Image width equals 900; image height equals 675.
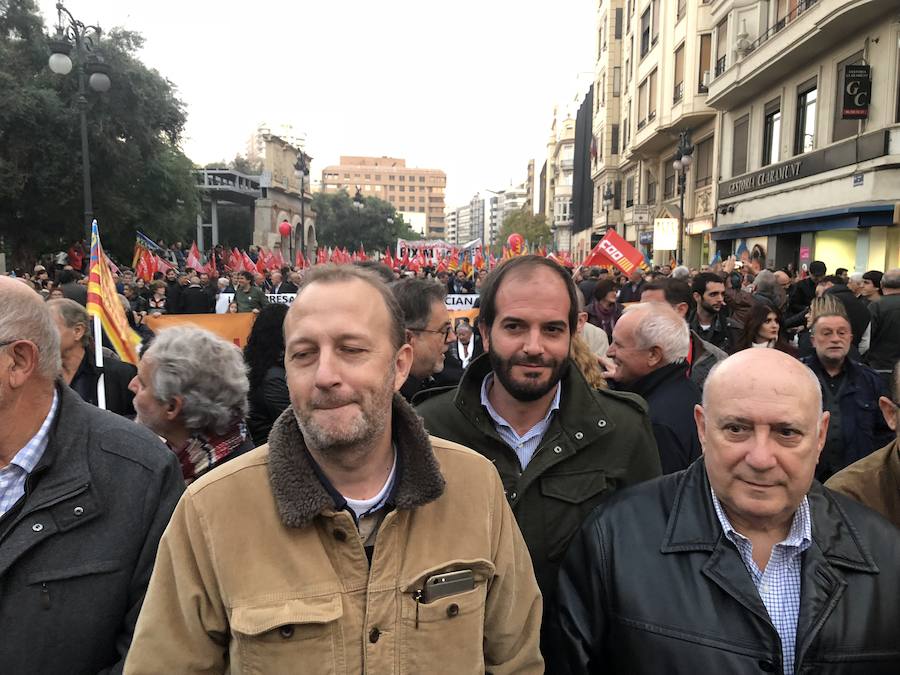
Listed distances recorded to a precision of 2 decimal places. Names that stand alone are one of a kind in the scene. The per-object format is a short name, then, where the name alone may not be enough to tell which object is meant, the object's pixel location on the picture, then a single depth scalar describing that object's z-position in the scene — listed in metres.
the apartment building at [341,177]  194.38
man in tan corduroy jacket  1.61
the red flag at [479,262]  24.27
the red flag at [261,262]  18.67
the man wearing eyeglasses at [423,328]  4.03
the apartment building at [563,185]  79.62
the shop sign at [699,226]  27.72
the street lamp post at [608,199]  37.78
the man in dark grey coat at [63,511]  1.85
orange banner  8.06
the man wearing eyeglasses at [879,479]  2.29
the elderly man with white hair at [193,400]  2.73
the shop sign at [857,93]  15.78
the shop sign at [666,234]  15.44
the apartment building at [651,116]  28.36
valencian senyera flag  4.49
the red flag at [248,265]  16.74
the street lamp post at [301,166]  27.33
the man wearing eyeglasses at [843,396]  4.25
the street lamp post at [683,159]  19.72
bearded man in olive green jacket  2.33
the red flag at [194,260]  18.03
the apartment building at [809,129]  15.27
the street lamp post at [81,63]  12.48
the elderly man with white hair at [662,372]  3.07
